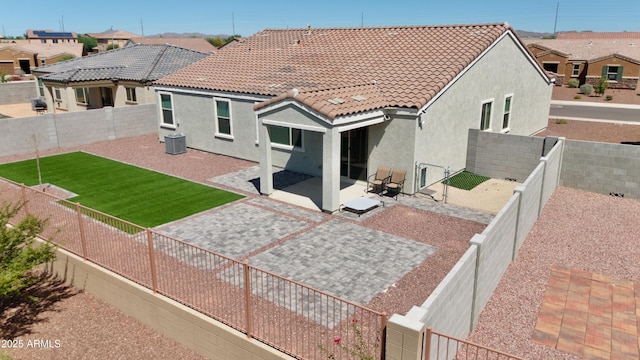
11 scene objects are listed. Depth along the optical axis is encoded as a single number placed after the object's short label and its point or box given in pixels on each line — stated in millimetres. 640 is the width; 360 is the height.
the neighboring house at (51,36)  123012
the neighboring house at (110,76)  30391
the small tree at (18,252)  9094
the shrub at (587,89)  48562
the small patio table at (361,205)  14641
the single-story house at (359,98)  15664
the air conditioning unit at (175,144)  22812
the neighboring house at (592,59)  51469
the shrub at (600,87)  47938
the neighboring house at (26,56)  64500
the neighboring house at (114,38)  155625
